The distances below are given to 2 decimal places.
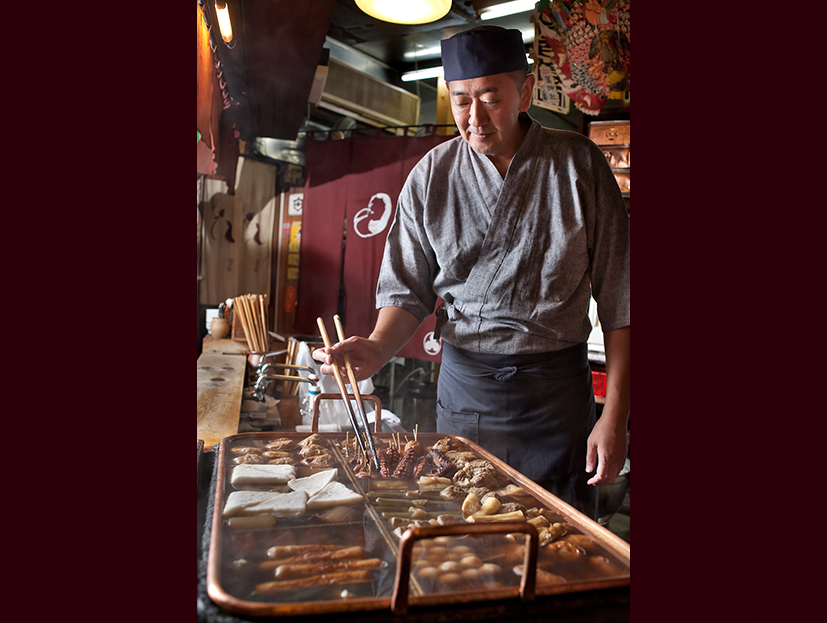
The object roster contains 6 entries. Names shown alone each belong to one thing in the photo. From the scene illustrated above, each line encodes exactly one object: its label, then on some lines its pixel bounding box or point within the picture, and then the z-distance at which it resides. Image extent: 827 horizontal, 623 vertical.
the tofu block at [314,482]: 0.88
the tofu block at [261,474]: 0.90
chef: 1.11
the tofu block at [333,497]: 0.82
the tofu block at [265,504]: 0.78
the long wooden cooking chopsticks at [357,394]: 1.06
